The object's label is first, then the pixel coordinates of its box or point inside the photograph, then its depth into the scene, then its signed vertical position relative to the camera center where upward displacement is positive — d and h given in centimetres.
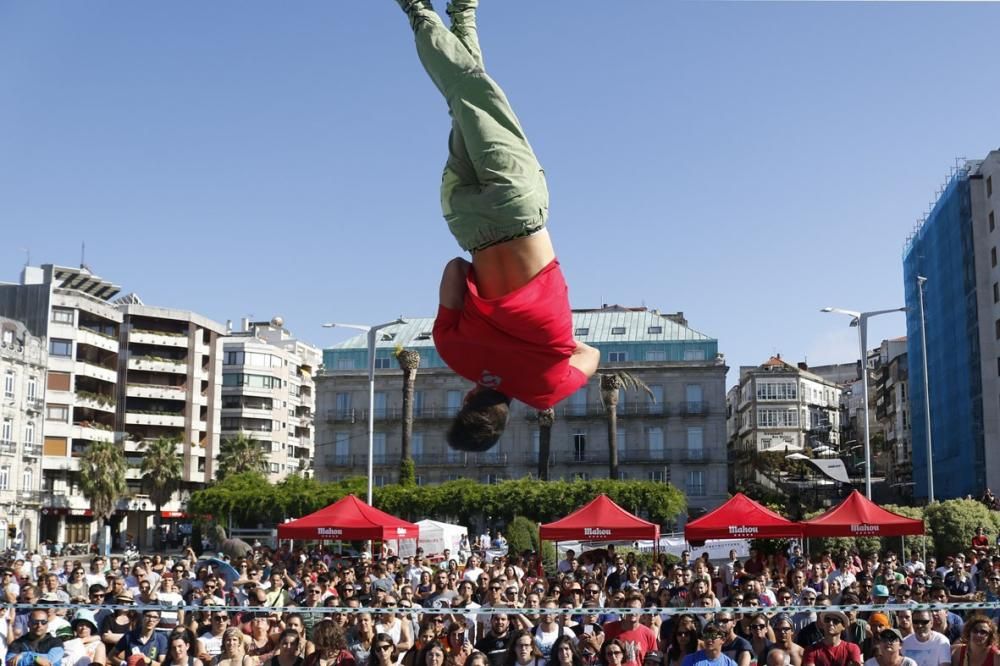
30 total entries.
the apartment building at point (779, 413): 10075 +748
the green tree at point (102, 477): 6519 +84
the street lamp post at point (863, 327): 3238 +477
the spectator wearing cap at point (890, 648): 859 -111
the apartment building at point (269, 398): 9369 +784
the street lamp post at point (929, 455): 3644 +143
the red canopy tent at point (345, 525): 2177 -60
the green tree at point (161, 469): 6962 +140
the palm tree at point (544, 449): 4625 +198
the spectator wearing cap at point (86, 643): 1018 -134
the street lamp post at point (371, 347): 2943 +383
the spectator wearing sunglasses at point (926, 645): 947 -121
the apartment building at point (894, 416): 8588 +638
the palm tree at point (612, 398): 5884 +513
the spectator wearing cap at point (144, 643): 1038 -136
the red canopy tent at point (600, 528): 2098 -58
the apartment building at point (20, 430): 6112 +328
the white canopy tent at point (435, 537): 3186 -117
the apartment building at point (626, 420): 6894 +450
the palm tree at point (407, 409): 4416 +376
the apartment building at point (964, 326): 4931 +768
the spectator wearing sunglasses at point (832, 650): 959 -127
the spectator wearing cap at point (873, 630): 997 -115
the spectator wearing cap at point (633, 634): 998 -128
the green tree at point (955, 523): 2767 -59
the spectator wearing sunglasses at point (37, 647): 942 -132
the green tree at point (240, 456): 7612 +243
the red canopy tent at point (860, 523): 2019 -45
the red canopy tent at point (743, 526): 2038 -51
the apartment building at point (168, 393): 7800 +685
